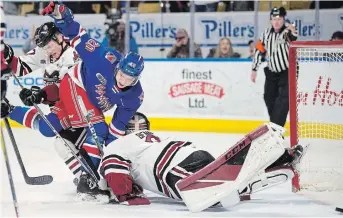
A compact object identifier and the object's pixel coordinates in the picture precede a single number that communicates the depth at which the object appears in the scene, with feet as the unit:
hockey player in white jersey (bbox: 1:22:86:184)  24.54
